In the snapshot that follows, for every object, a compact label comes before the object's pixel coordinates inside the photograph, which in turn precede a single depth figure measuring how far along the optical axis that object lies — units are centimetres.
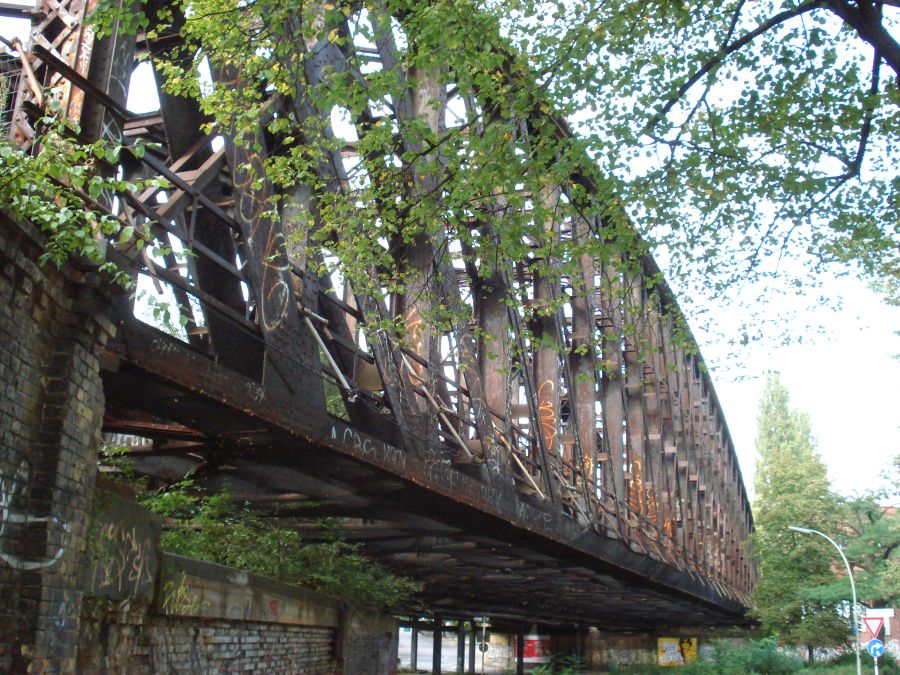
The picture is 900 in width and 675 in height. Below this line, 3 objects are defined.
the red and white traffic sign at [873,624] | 2425
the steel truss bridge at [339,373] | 751
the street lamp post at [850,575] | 3255
